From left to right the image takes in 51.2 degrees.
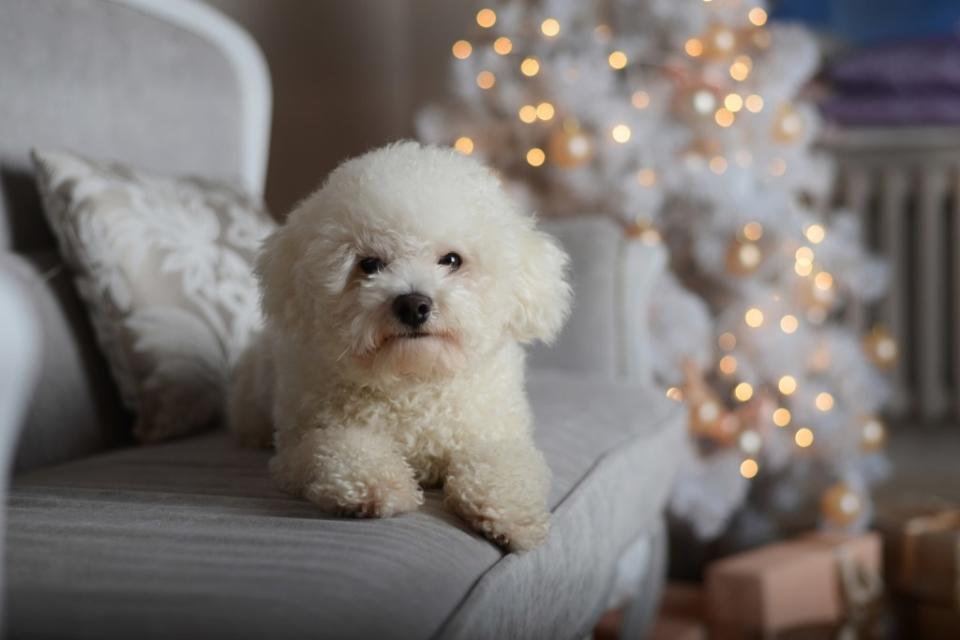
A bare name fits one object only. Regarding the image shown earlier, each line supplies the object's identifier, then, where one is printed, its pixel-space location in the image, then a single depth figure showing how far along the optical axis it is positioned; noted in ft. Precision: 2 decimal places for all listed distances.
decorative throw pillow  4.85
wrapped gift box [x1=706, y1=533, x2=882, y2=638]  6.62
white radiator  10.18
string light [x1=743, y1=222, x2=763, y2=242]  7.68
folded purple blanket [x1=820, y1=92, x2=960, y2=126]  10.29
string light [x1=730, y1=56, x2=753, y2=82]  7.95
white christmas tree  7.56
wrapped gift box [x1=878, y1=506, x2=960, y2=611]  6.75
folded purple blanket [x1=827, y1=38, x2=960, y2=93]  10.34
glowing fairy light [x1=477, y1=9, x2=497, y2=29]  8.12
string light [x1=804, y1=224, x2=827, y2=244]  7.90
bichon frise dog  3.27
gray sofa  2.45
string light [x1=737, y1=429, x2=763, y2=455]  7.58
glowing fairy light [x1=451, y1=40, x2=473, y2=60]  7.92
